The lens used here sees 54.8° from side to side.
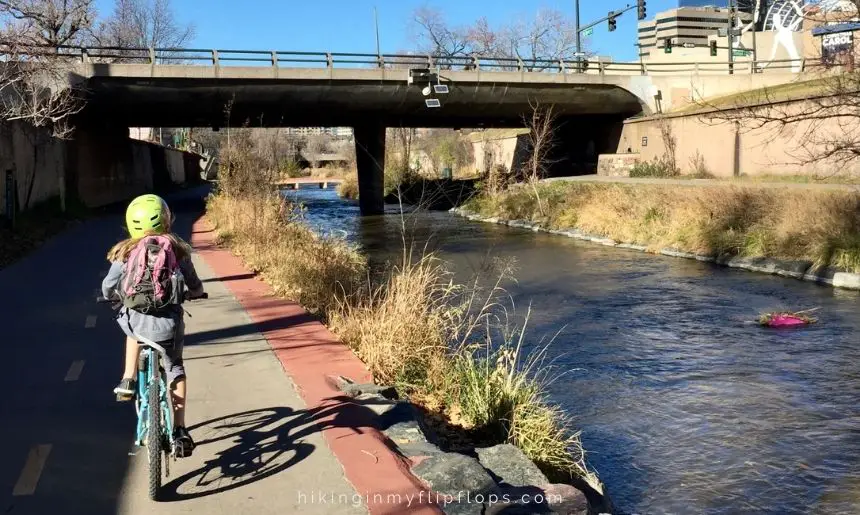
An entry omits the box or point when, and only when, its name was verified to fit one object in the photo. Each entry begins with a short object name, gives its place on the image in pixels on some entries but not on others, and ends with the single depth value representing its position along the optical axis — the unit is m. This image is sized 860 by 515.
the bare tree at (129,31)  65.00
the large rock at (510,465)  5.37
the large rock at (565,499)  4.92
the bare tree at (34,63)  16.62
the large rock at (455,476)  4.80
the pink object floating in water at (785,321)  12.41
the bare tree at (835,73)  9.48
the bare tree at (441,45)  87.75
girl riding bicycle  4.72
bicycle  4.55
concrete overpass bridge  31.70
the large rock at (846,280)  15.68
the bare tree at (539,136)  34.94
